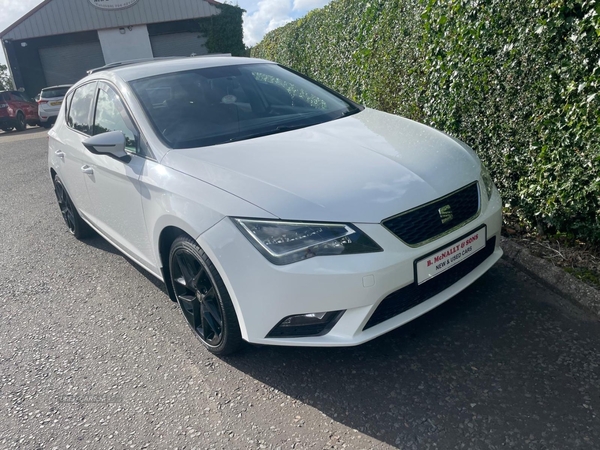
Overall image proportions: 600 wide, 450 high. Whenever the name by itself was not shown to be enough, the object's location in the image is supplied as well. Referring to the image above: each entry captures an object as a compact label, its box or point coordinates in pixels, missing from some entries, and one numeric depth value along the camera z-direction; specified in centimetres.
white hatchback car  250
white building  2623
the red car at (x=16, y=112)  2056
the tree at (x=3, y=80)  5031
